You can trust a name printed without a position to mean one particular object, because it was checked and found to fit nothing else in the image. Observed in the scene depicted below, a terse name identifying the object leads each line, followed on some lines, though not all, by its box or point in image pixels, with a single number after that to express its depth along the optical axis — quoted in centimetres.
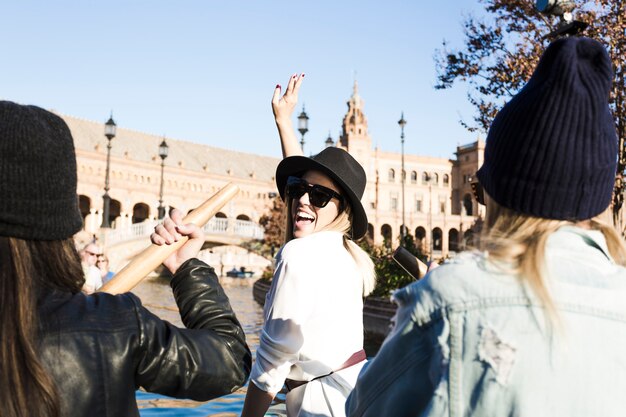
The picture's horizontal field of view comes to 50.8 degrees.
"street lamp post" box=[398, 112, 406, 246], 2927
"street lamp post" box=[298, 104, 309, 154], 1719
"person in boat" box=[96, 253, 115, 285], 827
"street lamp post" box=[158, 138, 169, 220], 2648
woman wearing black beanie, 124
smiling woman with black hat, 216
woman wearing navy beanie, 114
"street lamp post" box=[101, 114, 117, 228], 2192
